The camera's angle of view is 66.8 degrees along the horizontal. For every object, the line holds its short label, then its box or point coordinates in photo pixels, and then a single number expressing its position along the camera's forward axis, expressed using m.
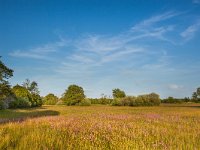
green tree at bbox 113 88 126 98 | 76.50
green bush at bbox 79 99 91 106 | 55.13
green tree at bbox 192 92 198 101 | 67.37
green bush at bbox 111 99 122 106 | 52.97
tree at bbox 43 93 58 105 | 78.87
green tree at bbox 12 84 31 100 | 40.61
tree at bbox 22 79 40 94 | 59.15
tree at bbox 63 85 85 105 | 58.40
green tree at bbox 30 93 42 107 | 44.40
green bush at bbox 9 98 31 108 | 34.22
